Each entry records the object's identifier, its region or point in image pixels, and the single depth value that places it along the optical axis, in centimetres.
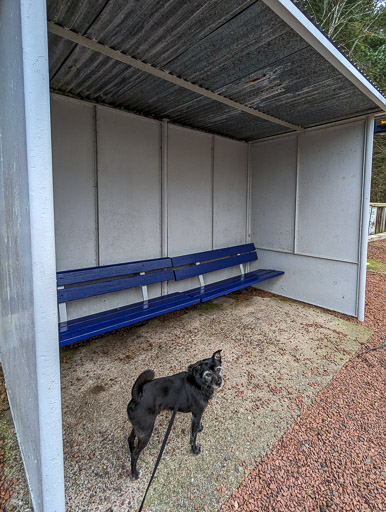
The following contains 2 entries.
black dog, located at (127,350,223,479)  142
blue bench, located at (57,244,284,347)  277
